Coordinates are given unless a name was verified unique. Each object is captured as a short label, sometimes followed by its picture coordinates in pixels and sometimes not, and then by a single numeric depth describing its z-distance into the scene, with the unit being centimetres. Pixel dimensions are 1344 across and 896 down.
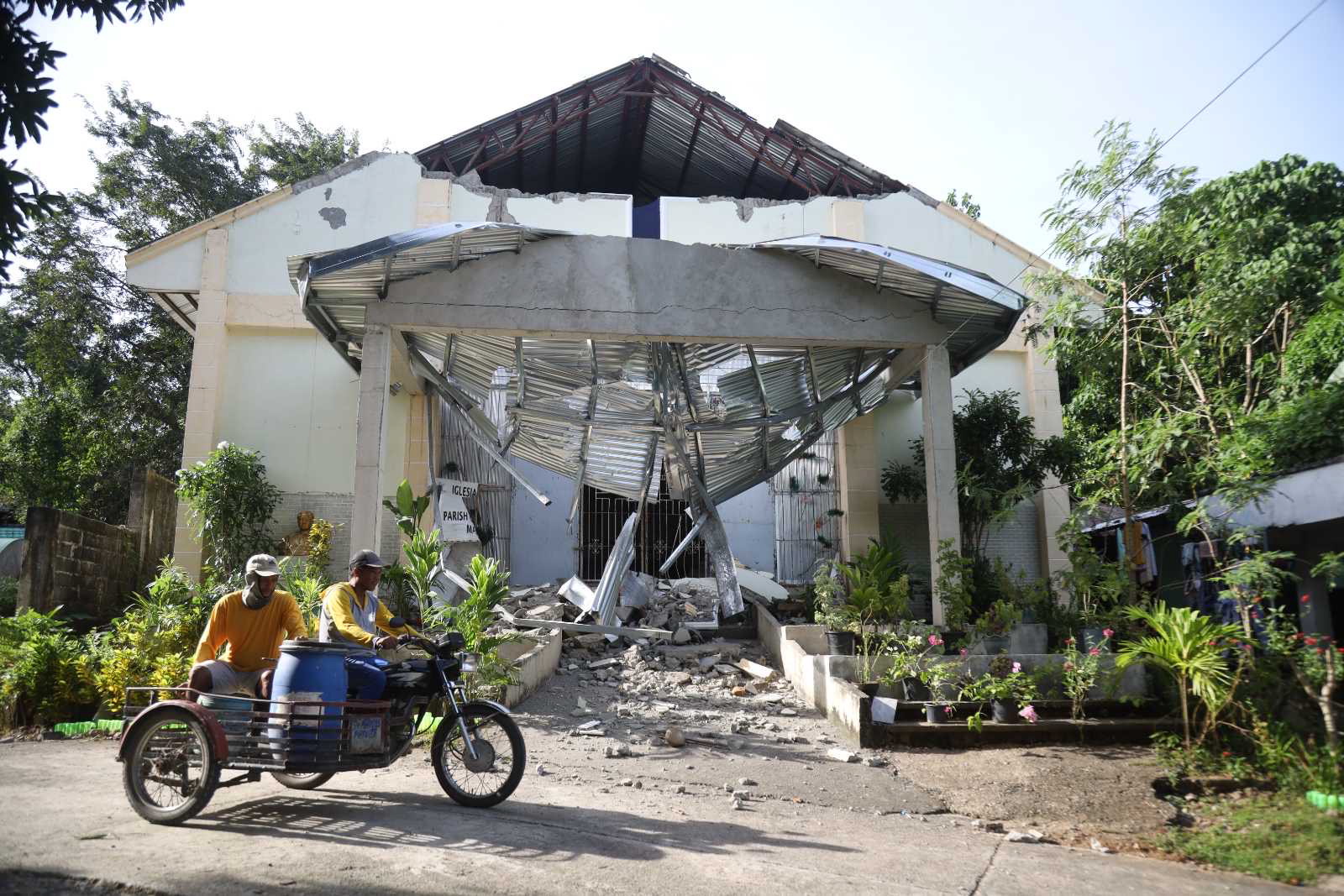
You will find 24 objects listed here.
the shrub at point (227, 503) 1166
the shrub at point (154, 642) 841
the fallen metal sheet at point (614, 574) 1159
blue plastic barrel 484
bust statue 1241
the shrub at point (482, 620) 794
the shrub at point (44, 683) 840
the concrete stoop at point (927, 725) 711
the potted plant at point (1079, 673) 725
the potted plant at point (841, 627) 927
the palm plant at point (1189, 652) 641
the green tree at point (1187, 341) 766
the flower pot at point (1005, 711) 725
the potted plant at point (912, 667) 784
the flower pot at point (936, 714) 732
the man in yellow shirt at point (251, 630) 525
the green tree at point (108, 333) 1784
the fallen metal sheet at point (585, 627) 1116
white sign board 1291
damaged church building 999
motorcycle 477
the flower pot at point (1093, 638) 792
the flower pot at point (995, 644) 855
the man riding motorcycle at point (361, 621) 511
